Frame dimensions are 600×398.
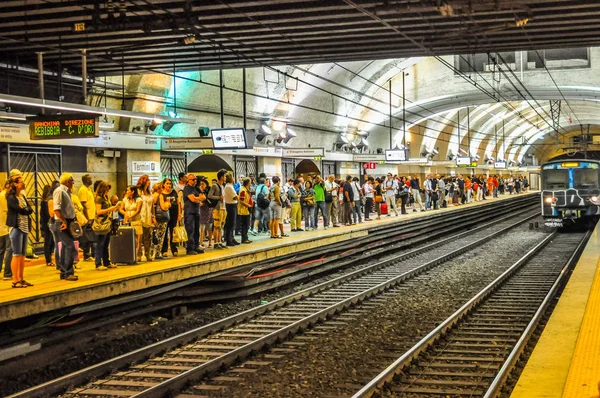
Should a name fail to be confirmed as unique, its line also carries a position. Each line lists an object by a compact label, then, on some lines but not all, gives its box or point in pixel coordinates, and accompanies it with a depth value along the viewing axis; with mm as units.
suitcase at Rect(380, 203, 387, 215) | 28625
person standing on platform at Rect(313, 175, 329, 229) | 20312
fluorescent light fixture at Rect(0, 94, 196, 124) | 10321
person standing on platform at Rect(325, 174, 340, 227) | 21328
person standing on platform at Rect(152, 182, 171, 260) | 12984
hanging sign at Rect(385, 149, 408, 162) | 31609
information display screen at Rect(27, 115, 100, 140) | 12469
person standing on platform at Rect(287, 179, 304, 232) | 19172
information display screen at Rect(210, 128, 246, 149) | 17422
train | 25422
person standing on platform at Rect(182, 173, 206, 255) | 13719
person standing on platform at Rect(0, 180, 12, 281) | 9969
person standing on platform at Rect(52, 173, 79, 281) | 10336
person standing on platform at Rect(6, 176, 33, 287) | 9852
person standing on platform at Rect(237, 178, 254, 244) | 15993
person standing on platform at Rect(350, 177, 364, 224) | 22609
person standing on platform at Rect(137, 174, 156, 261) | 12703
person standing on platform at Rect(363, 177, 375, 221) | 25719
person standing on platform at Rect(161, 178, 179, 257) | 13797
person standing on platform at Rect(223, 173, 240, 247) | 15266
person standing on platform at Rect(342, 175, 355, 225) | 22172
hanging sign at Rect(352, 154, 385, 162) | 32347
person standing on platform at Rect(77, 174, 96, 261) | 11555
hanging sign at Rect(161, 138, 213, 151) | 17983
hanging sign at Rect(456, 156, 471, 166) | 44875
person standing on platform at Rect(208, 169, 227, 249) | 14672
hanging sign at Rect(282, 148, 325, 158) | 25406
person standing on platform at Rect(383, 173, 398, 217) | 27481
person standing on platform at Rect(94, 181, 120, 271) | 12055
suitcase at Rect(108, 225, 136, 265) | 12508
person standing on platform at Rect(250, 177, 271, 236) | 17656
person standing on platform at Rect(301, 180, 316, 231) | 20238
